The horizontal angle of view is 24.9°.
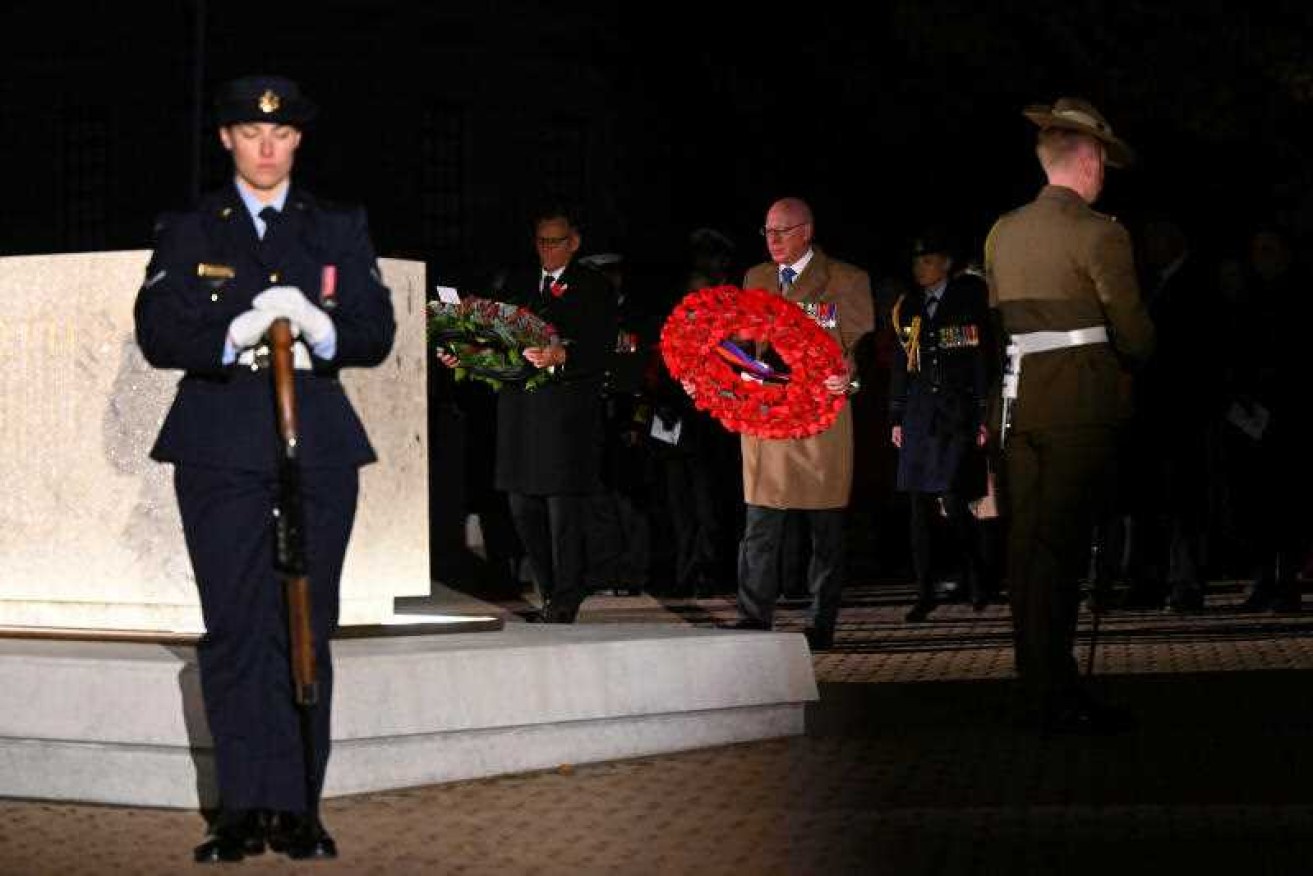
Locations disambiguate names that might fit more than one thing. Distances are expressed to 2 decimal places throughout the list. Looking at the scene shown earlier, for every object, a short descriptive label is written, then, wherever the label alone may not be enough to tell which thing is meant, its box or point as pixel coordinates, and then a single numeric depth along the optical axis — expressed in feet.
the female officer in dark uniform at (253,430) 26.81
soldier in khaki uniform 36.17
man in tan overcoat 47.37
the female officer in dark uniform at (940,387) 54.54
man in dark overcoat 48.91
